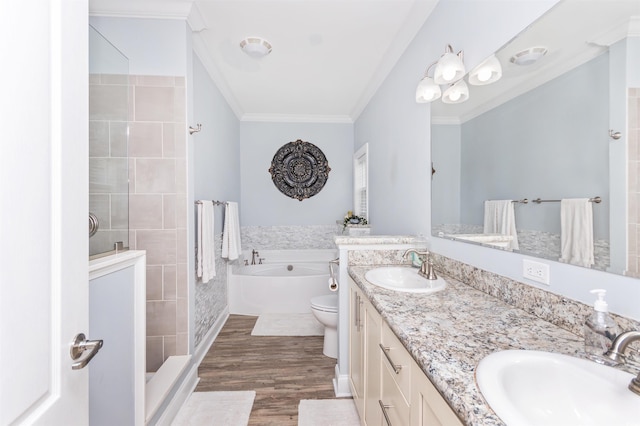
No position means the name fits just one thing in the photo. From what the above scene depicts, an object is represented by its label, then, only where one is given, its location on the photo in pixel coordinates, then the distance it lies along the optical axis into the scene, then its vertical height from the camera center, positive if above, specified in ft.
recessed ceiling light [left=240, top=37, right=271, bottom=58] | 7.47 +4.45
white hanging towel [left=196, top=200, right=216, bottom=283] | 7.72 -0.80
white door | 1.67 +0.04
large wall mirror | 2.51 +0.91
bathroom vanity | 2.14 -1.22
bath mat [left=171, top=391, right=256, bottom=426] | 5.72 -4.13
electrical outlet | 3.28 -0.69
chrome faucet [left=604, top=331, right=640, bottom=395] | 1.95 -0.91
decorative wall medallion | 13.96 +2.18
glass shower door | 4.70 +1.22
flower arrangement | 11.75 -0.28
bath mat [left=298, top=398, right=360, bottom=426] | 5.65 -4.12
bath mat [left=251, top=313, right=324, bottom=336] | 9.51 -3.92
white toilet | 7.37 -2.70
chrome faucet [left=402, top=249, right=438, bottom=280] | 4.85 -1.00
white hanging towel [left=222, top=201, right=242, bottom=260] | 10.27 -0.80
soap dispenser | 2.26 -0.96
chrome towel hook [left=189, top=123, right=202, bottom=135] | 6.80 +2.05
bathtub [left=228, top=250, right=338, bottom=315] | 11.26 -3.10
